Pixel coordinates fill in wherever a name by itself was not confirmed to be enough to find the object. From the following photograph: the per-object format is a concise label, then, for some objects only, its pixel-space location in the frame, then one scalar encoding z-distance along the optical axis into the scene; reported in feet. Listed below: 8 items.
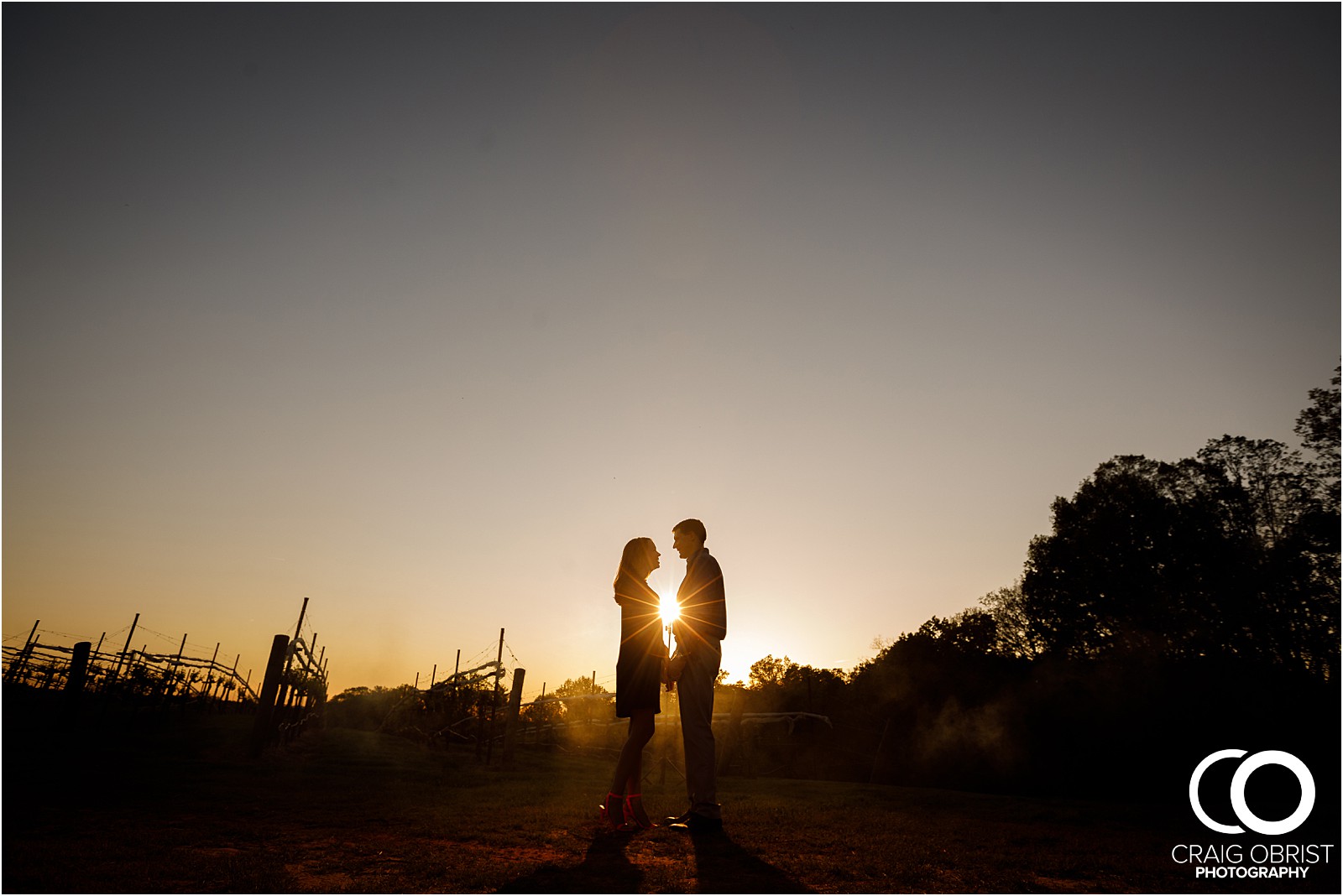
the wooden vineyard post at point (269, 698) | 47.42
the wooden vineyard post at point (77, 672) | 57.52
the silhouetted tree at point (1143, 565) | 66.69
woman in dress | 14.73
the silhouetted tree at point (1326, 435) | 63.10
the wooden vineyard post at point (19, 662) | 92.78
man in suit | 14.38
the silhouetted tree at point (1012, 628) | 84.38
